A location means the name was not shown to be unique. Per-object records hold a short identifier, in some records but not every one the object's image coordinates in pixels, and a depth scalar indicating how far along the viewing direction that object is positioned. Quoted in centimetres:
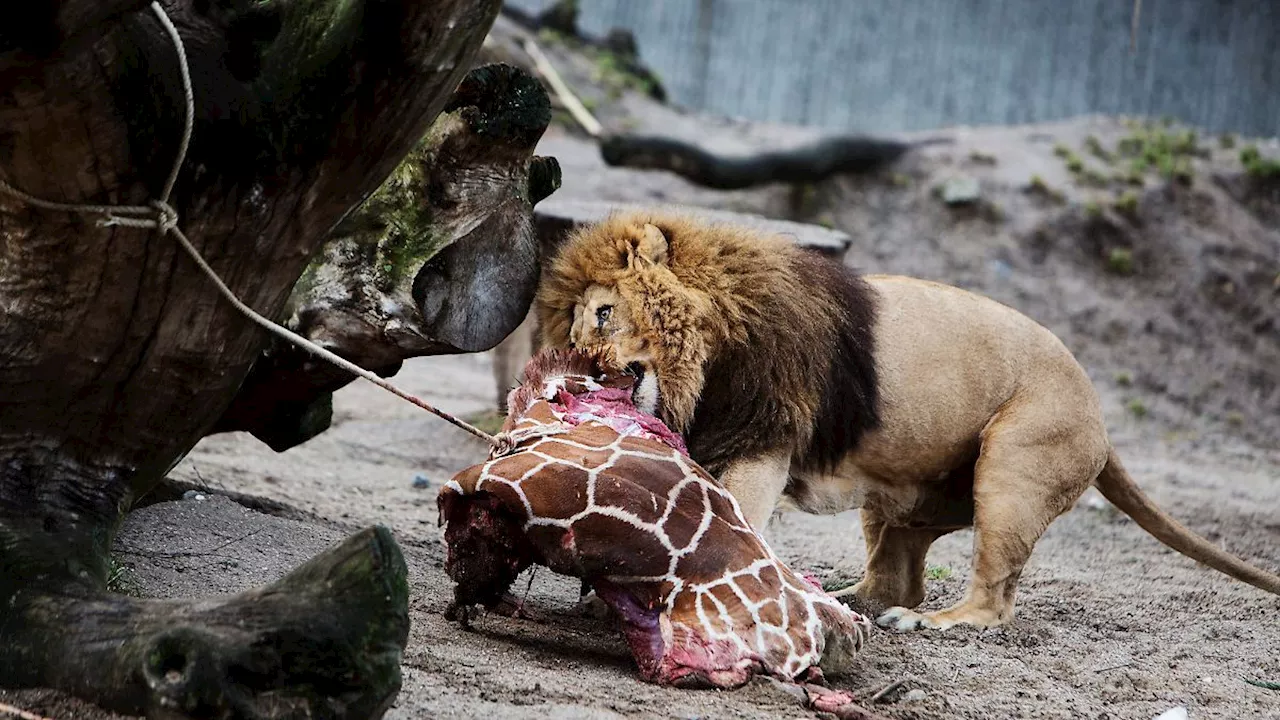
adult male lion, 855
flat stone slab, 1220
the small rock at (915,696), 689
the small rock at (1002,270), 2270
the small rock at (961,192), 2358
